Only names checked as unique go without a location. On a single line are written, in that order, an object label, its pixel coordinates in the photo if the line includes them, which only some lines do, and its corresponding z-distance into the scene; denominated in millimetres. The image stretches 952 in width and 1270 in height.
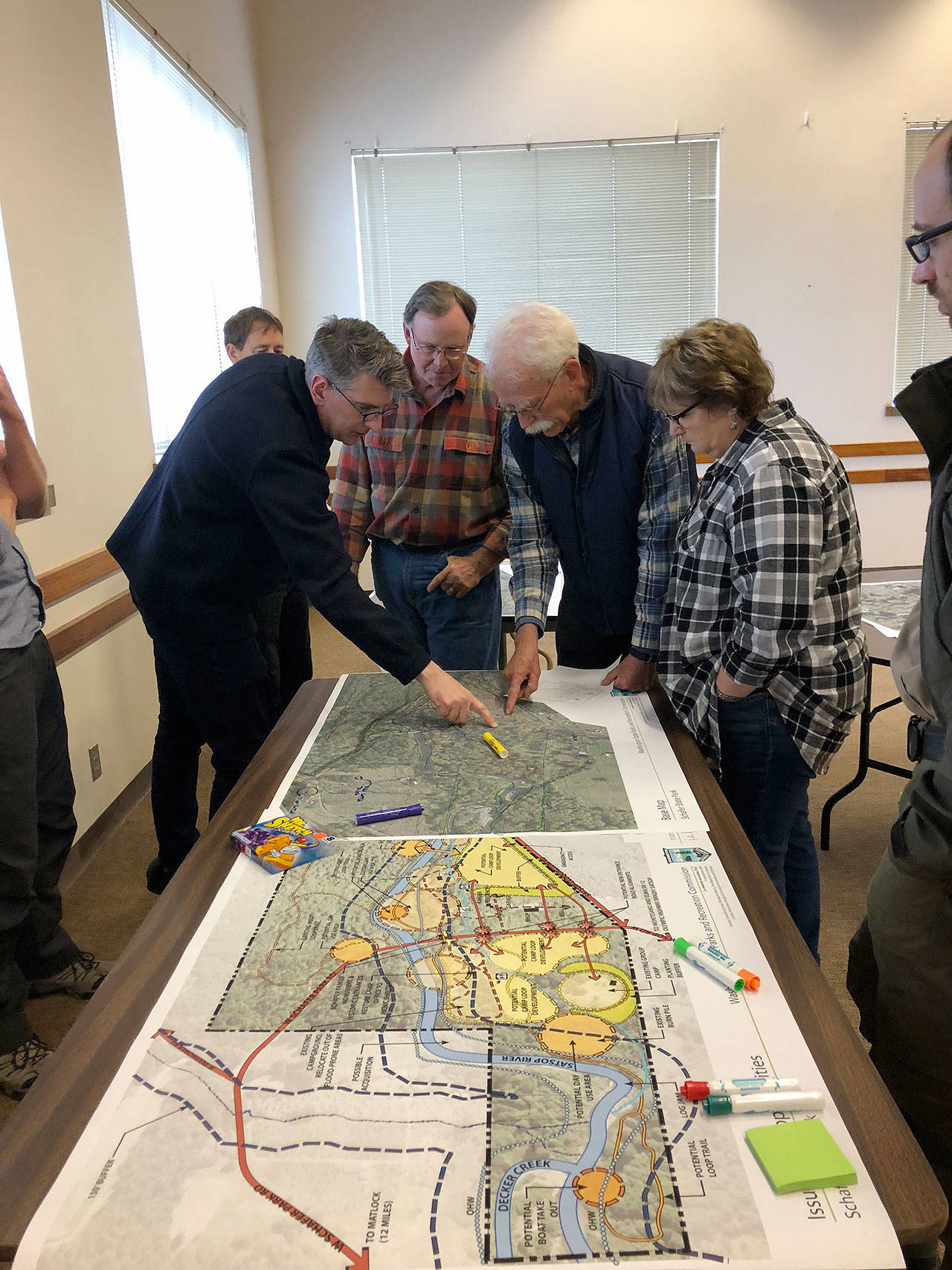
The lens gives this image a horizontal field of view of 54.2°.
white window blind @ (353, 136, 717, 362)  5227
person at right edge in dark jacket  998
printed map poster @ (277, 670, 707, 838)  1351
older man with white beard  1803
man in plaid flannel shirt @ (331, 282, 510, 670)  2297
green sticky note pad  726
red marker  813
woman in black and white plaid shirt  1447
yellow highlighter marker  1575
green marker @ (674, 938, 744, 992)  957
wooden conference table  731
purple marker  1352
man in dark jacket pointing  1689
